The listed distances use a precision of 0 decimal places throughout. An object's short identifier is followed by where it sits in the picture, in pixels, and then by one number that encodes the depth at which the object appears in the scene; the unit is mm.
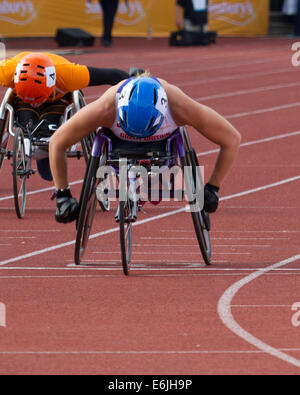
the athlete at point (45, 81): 20094
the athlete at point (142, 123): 15258
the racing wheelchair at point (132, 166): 15898
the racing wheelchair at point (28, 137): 21094
